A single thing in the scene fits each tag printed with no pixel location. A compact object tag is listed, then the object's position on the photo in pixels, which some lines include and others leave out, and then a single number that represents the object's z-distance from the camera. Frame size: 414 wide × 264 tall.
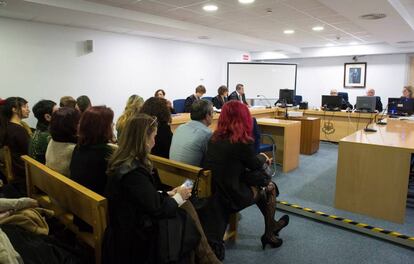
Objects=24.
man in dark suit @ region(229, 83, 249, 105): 6.56
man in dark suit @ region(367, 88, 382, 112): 6.48
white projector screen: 8.46
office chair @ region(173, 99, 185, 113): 6.75
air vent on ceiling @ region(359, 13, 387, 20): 4.47
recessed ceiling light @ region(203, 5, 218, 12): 4.49
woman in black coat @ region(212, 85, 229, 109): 6.23
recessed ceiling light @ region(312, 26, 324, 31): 5.98
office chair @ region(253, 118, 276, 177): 3.35
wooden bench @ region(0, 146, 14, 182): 2.79
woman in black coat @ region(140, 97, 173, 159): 2.50
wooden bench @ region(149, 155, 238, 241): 2.05
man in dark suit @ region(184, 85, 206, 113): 5.85
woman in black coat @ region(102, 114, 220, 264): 1.43
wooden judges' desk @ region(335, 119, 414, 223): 2.81
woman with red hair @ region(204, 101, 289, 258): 2.05
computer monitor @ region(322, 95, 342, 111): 6.67
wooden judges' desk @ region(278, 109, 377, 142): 6.29
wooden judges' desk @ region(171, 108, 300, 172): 4.33
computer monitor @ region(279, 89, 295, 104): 7.00
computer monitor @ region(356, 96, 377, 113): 6.08
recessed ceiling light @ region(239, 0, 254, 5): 4.20
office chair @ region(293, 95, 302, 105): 8.28
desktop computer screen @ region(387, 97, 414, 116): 5.43
